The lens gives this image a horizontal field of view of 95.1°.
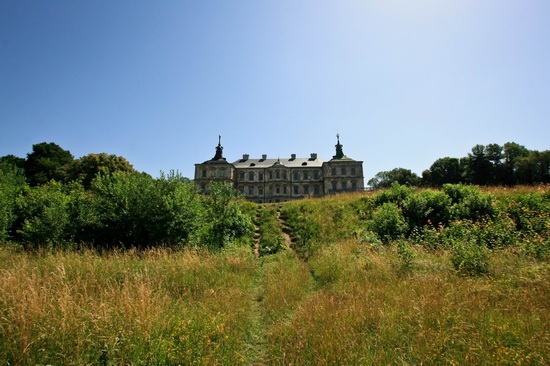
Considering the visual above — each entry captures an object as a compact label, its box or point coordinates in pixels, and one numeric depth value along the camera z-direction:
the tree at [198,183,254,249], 13.13
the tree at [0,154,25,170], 46.59
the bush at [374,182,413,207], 16.55
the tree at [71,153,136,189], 39.50
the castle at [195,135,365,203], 58.28
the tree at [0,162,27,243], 14.57
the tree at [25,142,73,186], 43.56
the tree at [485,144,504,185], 50.68
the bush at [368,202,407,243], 12.33
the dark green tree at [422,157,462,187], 57.85
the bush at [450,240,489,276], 6.65
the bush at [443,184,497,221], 12.84
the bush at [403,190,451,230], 13.38
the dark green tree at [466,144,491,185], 51.44
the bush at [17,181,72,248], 12.09
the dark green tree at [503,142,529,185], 49.31
